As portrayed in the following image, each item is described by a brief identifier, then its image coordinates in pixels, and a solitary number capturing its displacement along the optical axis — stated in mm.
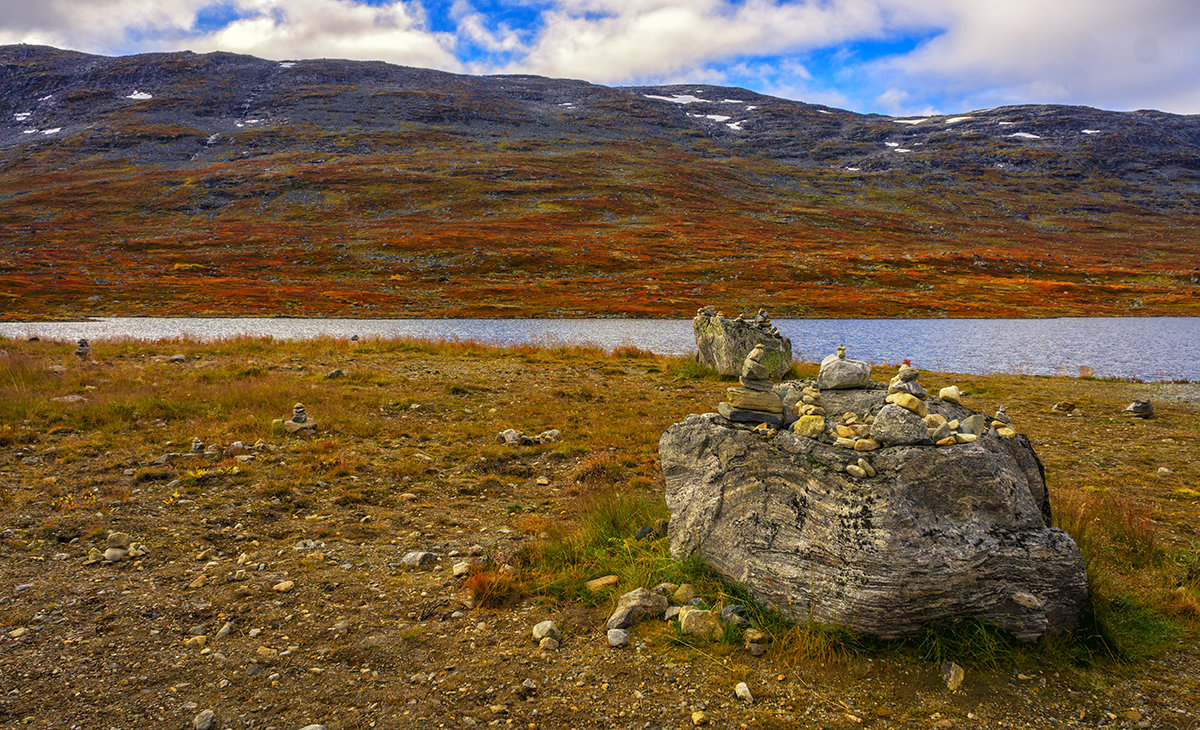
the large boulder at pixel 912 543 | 5551
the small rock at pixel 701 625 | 6102
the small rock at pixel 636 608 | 6422
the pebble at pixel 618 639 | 6098
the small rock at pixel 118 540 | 8250
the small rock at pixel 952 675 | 5219
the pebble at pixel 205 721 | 4891
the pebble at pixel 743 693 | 5215
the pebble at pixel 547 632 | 6266
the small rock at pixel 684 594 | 6750
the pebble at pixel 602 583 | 7203
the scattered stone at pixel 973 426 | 6418
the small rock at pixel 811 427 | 6629
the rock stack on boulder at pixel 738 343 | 22547
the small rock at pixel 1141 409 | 17750
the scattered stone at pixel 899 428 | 6086
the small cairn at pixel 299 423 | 13889
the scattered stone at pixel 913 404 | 6379
